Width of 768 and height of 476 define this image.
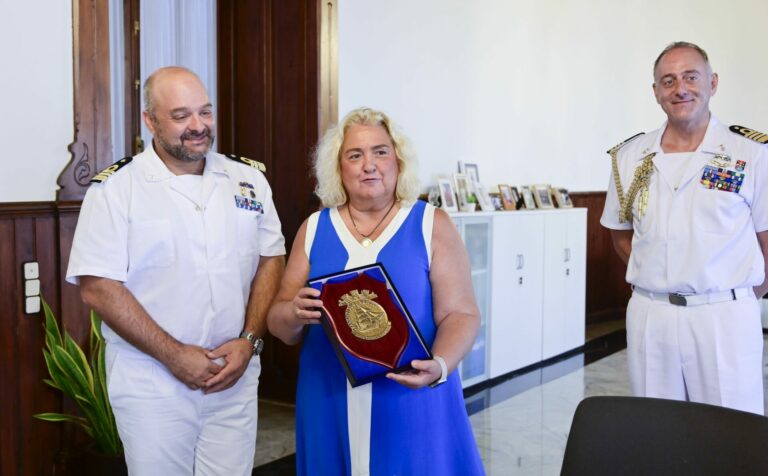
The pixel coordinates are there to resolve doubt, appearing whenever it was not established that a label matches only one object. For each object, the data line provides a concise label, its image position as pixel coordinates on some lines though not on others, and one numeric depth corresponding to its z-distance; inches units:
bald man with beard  85.6
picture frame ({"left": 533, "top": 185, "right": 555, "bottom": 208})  244.8
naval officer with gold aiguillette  99.4
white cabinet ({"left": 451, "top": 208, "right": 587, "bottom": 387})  210.2
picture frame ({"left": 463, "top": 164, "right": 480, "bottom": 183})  230.4
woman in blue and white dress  77.7
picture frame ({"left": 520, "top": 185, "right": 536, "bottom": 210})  239.5
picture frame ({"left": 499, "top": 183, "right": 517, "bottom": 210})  230.4
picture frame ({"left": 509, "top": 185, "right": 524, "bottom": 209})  235.1
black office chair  53.3
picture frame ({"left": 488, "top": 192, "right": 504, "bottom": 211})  227.9
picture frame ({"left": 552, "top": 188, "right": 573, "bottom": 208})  255.0
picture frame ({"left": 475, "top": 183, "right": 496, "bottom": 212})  220.5
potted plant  121.3
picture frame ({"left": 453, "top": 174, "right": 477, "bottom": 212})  215.0
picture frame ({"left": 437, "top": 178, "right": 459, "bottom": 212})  208.2
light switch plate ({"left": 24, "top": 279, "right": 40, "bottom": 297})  124.6
